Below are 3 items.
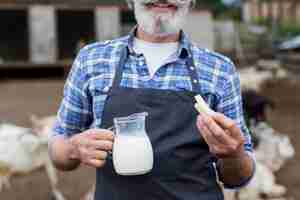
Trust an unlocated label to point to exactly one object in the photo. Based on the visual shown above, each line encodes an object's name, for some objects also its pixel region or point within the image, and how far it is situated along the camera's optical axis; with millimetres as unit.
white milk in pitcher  2170
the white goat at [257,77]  11903
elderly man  2328
